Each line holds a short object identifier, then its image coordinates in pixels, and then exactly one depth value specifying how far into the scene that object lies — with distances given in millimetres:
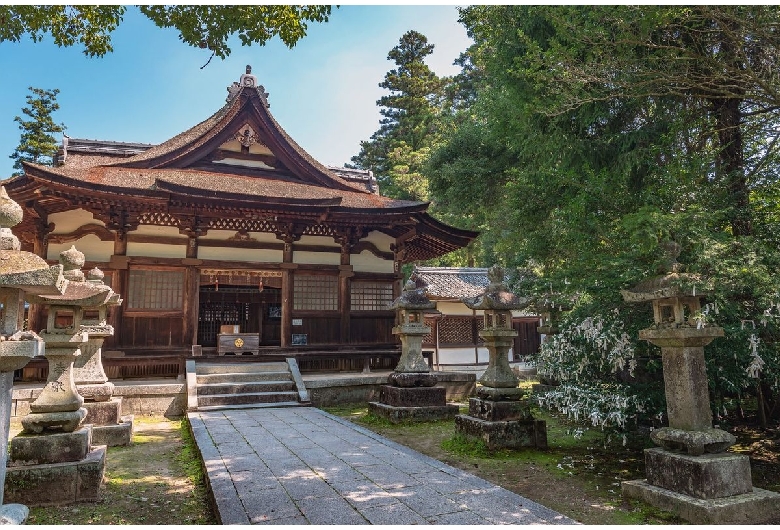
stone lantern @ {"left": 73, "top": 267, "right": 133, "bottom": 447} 7438
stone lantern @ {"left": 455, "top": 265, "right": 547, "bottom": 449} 7156
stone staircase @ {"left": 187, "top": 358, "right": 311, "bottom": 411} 10438
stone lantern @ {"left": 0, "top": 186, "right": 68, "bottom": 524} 3430
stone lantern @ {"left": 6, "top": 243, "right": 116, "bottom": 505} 4910
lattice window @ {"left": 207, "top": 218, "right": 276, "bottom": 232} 12867
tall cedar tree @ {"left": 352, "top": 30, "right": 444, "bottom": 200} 32656
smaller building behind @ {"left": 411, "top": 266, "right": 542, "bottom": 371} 22594
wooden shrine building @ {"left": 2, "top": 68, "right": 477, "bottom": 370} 11742
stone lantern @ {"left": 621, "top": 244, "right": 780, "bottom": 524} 4594
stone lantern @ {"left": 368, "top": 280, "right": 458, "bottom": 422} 9648
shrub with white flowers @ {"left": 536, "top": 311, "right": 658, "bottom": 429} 5730
